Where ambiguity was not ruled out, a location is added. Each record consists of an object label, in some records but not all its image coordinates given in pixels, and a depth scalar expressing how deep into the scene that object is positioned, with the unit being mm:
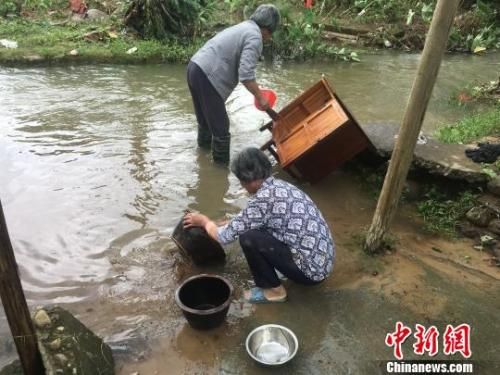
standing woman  5070
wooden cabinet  4848
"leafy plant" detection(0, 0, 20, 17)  12500
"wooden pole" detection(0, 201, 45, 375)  2342
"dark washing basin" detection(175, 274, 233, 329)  3229
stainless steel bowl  3201
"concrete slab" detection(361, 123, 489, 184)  4742
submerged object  3936
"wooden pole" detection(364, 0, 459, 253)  3412
